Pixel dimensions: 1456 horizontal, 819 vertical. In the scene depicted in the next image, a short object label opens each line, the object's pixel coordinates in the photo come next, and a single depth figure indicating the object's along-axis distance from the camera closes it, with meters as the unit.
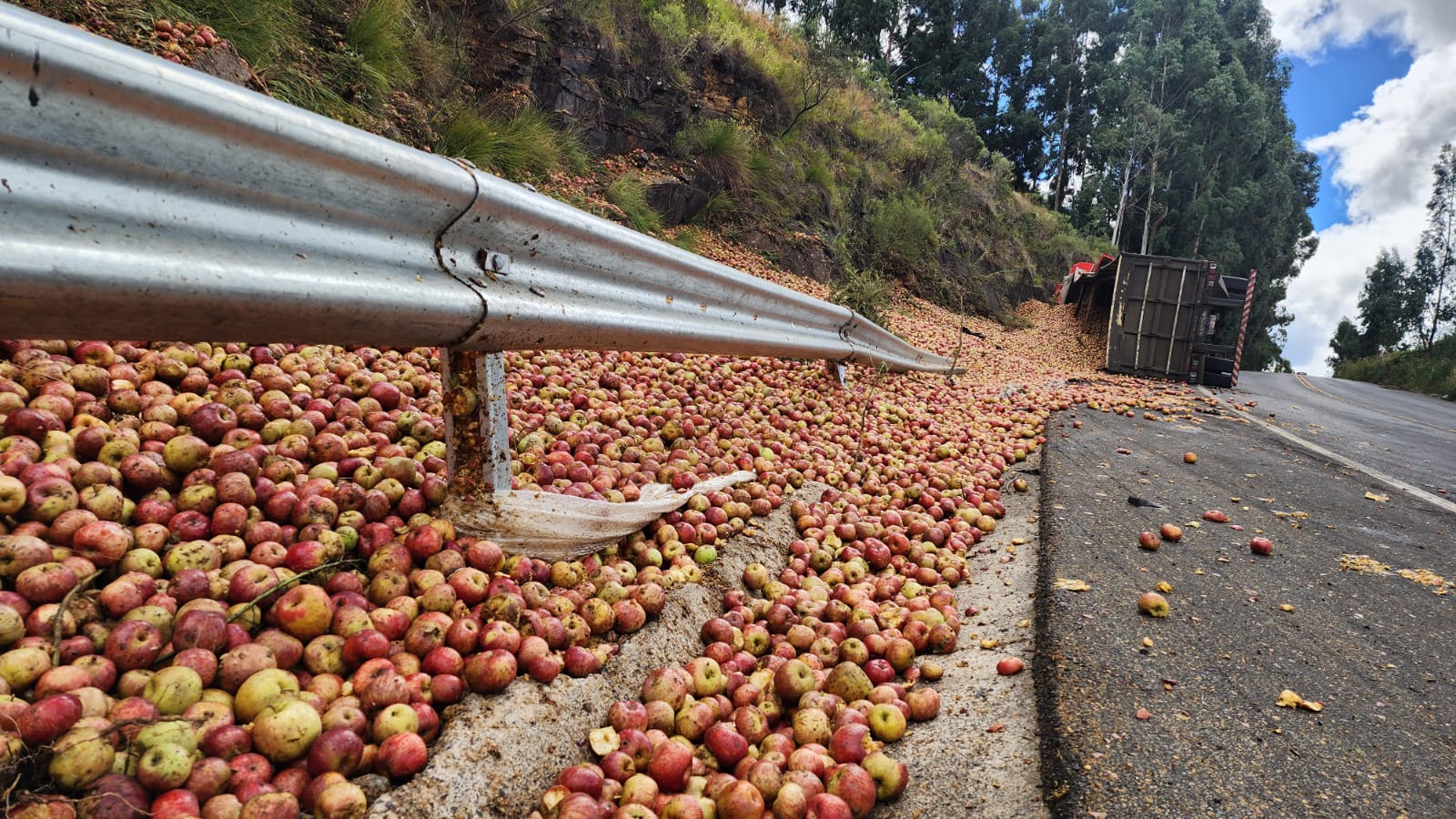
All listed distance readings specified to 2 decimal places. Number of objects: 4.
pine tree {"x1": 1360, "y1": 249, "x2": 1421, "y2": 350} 40.16
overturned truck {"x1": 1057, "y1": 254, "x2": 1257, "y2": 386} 12.52
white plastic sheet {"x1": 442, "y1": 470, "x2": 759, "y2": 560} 2.22
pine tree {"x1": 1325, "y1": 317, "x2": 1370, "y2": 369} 42.09
